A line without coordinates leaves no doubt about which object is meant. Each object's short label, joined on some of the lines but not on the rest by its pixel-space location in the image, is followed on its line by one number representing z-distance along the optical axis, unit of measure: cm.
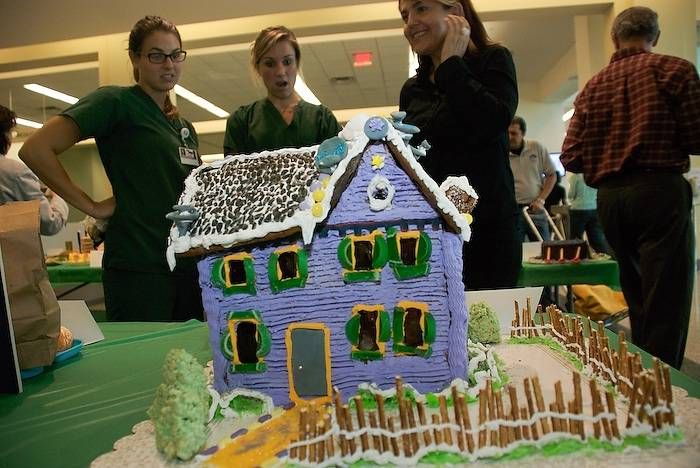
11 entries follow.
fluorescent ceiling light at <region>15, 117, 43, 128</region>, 985
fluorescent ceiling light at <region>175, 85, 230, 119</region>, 869
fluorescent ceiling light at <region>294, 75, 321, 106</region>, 840
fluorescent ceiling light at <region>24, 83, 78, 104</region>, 797
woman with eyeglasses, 164
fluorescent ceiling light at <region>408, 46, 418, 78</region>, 746
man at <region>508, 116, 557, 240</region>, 412
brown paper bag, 117
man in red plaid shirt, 200
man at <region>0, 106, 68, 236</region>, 229
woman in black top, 143
